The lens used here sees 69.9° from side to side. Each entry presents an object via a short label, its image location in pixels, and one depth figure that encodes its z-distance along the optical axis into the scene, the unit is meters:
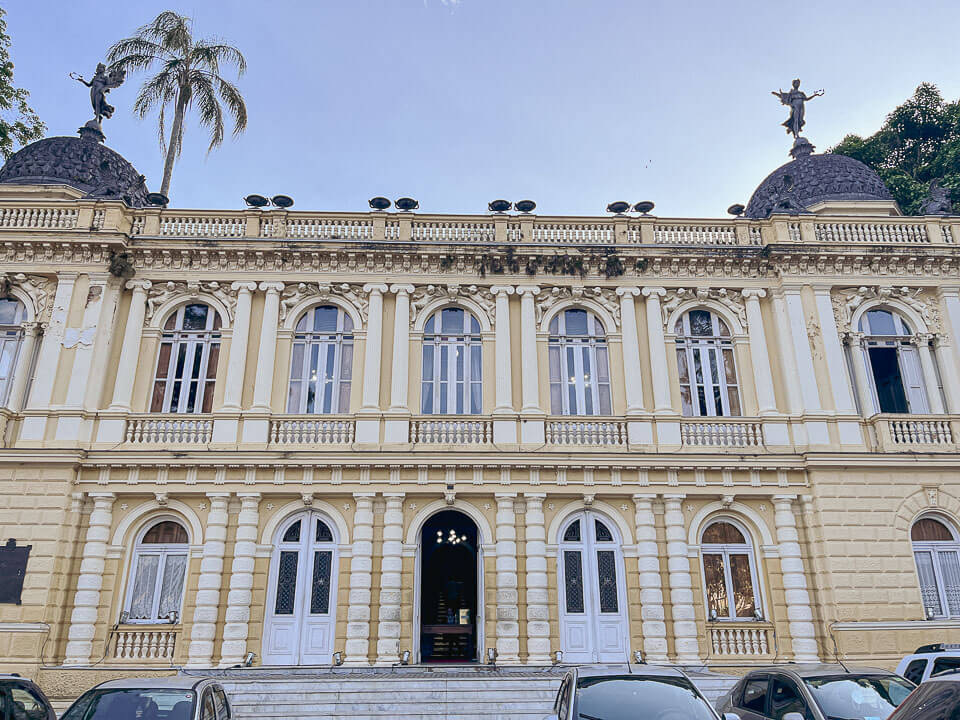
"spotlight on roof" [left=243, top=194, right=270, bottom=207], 17.70
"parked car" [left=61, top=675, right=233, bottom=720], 7.40
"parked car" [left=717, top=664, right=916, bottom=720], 7.79
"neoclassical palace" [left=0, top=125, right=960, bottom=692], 14.52
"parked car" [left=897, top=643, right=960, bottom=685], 9.30
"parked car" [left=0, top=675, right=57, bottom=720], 7.79
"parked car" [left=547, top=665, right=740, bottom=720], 6.79
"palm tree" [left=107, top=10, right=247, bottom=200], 23.23
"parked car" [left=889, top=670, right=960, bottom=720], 4.10
